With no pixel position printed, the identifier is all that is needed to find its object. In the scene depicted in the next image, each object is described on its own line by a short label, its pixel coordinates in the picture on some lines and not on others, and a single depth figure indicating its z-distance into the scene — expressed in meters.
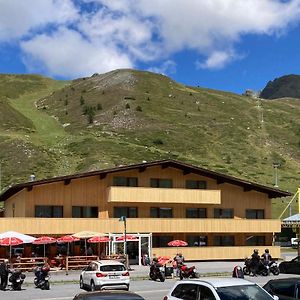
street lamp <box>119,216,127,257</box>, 32.30
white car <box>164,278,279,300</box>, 9.97
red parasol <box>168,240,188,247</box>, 33.89
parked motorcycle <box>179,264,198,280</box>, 25.32
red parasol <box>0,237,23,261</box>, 27.94
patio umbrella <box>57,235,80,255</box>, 31.16
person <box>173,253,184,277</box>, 27.04
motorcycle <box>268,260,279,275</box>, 28.33
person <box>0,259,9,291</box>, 22.95
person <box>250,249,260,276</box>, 27.76
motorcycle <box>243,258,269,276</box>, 27.71
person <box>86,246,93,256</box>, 35.47
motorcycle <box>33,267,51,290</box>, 22.88
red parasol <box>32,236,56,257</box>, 30.61
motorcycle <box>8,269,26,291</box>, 22.81
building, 36.12
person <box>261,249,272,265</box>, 28.09
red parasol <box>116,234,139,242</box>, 35.19
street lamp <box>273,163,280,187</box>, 67.16
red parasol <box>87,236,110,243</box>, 32.46
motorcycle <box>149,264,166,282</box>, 25.32
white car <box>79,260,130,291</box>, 20.79
